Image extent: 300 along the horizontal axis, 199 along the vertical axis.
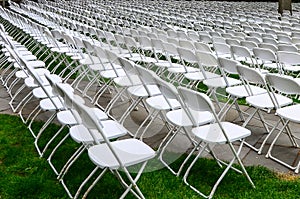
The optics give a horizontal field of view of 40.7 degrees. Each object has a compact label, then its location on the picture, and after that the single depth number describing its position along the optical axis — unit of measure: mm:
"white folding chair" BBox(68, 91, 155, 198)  3068
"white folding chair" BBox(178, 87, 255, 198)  3440
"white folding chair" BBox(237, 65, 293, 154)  4270
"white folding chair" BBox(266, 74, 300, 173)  3991
